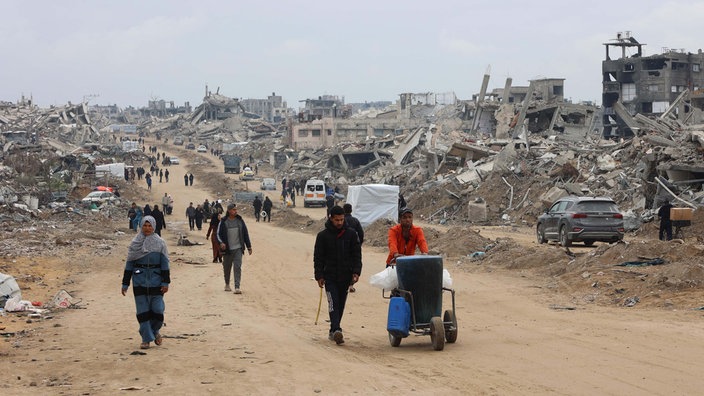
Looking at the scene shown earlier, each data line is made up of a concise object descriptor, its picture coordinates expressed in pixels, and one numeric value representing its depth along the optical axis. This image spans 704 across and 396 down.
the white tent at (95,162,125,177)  75.62
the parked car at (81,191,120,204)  53.34
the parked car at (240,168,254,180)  86.94
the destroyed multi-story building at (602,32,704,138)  98.00
